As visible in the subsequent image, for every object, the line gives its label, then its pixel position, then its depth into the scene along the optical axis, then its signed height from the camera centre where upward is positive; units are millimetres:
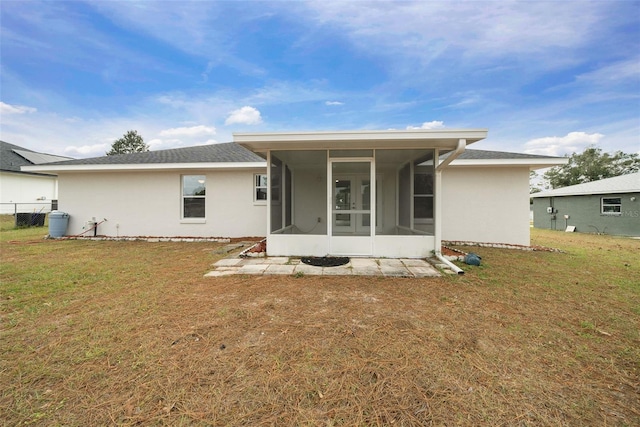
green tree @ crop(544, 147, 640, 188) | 25881 +4733
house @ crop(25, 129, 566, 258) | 5543 +640
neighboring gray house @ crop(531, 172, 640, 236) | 12250 +204
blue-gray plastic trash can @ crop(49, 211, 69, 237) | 8586 -344
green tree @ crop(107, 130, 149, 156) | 34844 +9694
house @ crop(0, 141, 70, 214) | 16344 +2009
